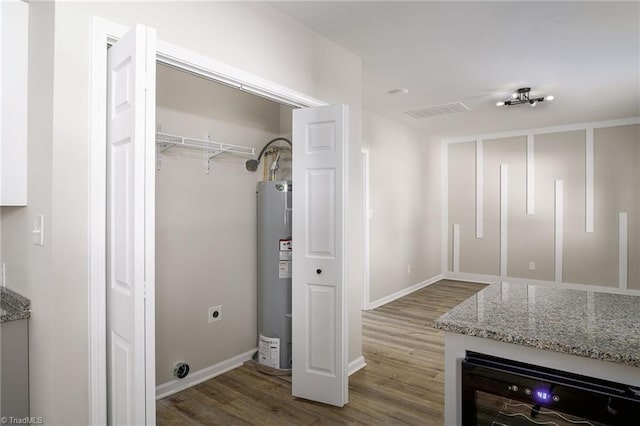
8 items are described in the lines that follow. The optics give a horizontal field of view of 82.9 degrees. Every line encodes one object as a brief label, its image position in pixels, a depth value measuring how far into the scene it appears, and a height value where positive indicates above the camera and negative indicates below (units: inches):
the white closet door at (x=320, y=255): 97.3 -11.9
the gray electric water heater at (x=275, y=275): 121.6 -21.5
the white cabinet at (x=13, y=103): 63.1 +19.3
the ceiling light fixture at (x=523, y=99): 158.1 +52.5
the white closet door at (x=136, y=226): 49.4 -1.9
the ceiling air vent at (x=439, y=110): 183.6 +54.4
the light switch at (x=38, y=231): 59.2 -2.9
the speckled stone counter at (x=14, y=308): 61.7 -16.7
